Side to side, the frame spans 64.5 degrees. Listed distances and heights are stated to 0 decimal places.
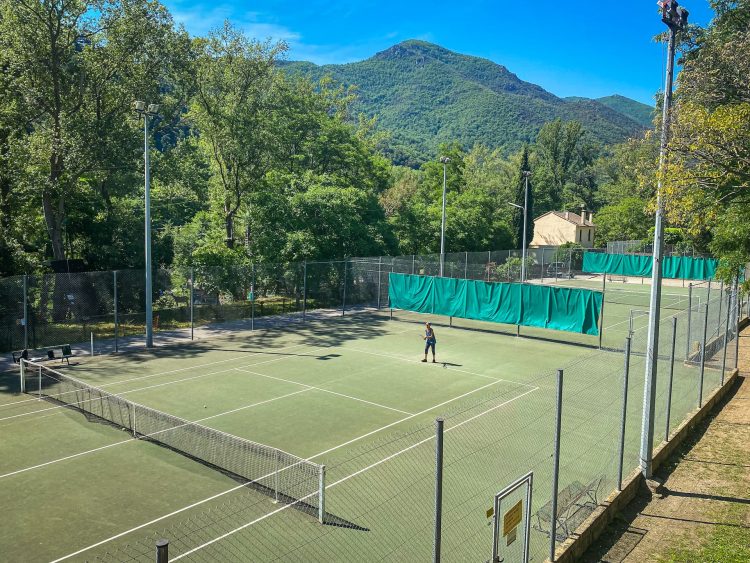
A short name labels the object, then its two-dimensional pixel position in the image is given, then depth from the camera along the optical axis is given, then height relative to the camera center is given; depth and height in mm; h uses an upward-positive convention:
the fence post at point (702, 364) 14299 -2738
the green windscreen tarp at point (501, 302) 25047 -2534
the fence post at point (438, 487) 6273 -2599
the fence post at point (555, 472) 8042 -3143
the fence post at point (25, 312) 22594 -2964
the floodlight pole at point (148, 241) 23050 -103
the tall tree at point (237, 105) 37094 +8603
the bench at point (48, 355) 20375 -4215
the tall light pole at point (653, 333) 10594 -1525
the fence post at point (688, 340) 15662 -2316
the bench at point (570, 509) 9023 -4151
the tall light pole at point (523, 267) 45675 -1445
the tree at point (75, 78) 27016 +7842
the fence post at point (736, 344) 18297 -2814
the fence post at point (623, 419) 9961 -2853
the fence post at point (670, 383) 12336 -2755
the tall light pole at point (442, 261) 37750 -949
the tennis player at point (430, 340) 21600 -3431
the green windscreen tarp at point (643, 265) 55250 -1346
